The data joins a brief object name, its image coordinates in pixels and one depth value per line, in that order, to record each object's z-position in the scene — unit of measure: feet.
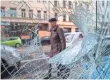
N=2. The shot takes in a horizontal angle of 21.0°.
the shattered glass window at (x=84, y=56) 7.22
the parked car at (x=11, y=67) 9.35
